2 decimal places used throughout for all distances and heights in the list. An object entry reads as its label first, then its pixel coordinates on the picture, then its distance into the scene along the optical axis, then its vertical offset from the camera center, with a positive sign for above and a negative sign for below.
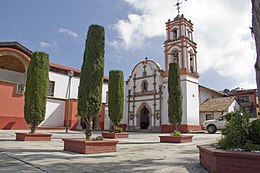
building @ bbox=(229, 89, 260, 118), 37.48 +3.62
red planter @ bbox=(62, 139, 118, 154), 7.21 -1.04
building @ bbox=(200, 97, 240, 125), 28.59 +1.49
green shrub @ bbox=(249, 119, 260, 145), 4.85 -0.33
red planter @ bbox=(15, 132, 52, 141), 11.15 -1.11
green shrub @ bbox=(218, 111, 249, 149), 4.84 -0.33
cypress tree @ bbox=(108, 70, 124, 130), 15.66 +1.51
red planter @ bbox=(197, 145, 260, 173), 3.91 -0.82
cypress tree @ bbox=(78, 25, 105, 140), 8.29 +1.45
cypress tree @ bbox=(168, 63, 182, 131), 13.52 +1.29
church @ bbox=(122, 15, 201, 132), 24.86 +3.82
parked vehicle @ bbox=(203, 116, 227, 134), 20.70 -0.61
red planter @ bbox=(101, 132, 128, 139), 14.92 -1.28
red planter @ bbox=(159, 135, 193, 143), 12.47 -1.24
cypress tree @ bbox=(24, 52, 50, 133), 11.62 +1.44
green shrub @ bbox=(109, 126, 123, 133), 15.80 -0.97
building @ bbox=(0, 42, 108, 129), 20.55 +2.58
